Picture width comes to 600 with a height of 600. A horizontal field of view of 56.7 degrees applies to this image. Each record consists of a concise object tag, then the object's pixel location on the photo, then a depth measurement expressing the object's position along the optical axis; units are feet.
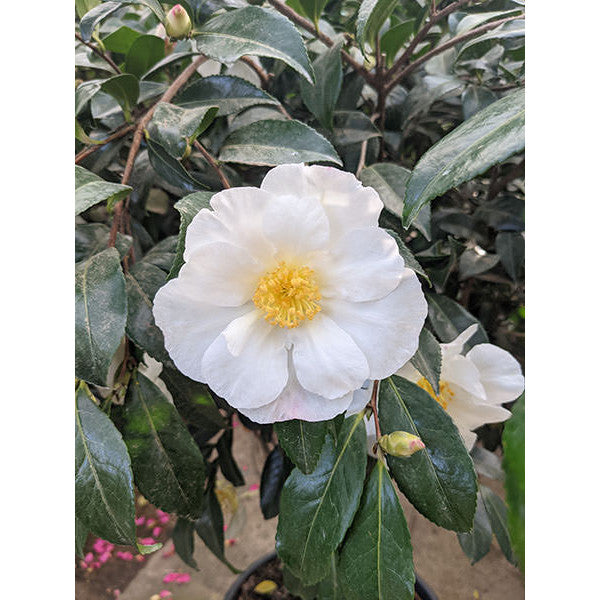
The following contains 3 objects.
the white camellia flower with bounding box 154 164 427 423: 1.19
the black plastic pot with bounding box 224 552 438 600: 2.93
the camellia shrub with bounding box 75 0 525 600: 1.22
